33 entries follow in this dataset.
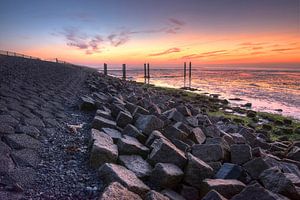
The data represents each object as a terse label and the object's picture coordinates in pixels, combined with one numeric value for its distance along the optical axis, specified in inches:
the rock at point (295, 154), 193.0
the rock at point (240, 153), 156.9
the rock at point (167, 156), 134.7
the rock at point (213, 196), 103.8
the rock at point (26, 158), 115.6
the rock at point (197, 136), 187.2
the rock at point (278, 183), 120.5
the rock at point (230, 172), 133.2
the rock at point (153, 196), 98.2
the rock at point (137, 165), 124.8
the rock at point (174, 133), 177.7
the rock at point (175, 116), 232.7
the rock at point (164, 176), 120.8
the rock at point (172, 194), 115.4
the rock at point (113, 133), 157.0
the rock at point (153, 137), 156.6
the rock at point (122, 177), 105.9
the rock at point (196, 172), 127.4
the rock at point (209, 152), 155.0
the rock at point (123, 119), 193.0
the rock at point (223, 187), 116.4
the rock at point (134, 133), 166.7
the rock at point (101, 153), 124.2
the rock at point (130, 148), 141.0
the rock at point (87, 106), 232.9
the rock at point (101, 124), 171.9
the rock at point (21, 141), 128.6
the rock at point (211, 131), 208.3
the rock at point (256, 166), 138.4
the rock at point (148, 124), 177.6
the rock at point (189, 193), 122.5
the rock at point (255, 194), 103.2
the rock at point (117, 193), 90.1
